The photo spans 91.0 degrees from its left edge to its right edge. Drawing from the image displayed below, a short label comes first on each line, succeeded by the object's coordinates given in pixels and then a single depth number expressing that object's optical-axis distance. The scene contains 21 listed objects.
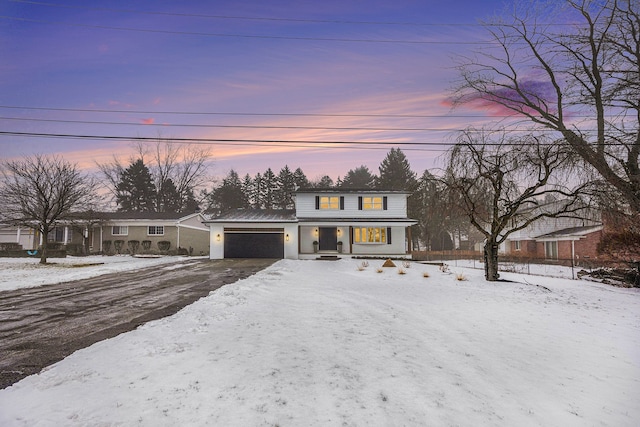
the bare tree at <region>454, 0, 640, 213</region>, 12.88
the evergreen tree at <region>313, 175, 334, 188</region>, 62.54
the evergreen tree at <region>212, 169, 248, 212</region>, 57.53
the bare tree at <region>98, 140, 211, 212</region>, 45.09
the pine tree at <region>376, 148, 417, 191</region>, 48.94
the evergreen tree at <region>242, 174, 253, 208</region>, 60.19
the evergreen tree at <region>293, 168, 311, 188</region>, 59.03
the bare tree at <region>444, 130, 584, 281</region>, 12.95
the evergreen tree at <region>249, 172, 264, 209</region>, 59.86
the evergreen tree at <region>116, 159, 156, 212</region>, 50.25
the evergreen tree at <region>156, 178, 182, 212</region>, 46.14
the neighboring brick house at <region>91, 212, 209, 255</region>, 30.98
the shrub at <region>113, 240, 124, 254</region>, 30.52
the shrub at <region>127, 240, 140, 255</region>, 30.43
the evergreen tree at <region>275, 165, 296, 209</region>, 57.12
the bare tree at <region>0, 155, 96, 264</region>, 20.38
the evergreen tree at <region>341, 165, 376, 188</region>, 61.80
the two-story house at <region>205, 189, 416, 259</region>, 25.94
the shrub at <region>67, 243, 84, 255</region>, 29.74
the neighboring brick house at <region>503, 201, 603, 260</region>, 27.27
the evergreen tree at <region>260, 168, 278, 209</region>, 58.66
